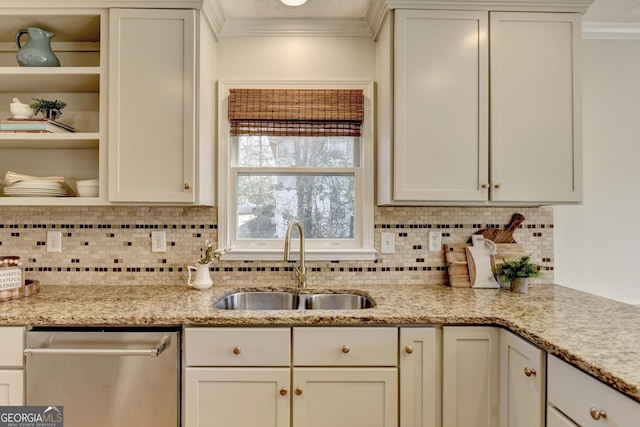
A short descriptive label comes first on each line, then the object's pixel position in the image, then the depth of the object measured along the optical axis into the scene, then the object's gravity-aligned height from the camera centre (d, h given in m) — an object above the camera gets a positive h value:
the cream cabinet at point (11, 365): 1.42 -0.60
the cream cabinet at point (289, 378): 1.43 -0.65
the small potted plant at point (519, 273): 1.83 -0.30
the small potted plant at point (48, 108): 1.87 +0.55
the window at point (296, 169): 2.06 +0.27
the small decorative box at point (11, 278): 1.66 -0.30
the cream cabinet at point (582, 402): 0.88 -0.50
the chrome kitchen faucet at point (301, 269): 1.94 -0.30
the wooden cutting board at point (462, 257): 2.01 -0.24
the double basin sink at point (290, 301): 1.93 -0.47
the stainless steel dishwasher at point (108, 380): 1.42 -0.65
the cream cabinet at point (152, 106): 1.75 +0.53
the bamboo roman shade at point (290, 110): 2.05 +0.60
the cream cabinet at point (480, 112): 1.77 +0.51
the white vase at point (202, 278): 1.89 -0.34
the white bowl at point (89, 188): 1.83 +0.13
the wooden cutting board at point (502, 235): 2.08 -0.11
